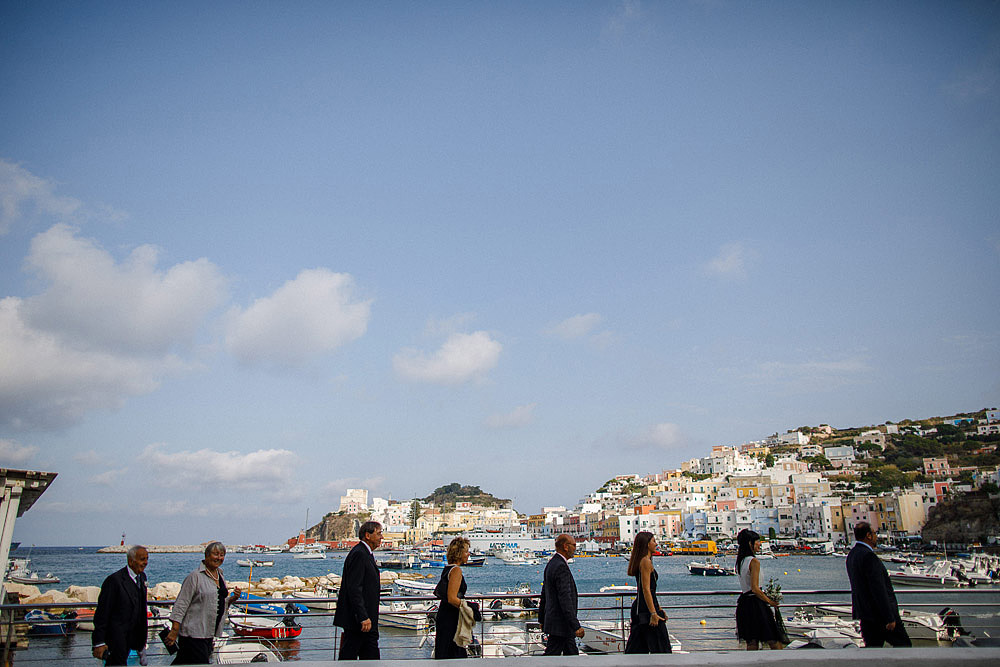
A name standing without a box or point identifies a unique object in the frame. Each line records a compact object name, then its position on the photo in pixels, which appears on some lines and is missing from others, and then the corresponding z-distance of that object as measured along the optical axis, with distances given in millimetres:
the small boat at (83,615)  21050
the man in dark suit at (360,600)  4664
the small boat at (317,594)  30508
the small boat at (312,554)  130125
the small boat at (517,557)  92500
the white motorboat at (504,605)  24072
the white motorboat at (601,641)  10445
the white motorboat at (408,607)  21203
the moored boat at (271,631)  17297
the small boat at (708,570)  57219
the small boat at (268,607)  23941
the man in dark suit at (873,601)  4574
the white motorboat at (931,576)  34625
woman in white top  5012
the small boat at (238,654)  10180
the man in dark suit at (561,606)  4809
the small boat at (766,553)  85912
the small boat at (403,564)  79225
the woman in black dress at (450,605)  4770
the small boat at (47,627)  19991
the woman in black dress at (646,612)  4785
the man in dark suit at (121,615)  4676
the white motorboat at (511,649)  11906
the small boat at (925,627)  10030
